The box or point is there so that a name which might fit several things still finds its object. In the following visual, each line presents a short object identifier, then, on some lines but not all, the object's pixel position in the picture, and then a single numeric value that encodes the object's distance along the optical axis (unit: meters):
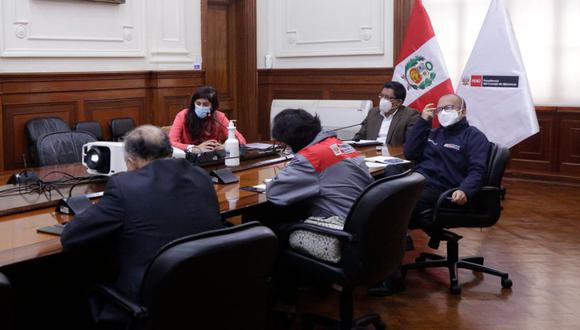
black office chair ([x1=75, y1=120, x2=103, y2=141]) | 6.46
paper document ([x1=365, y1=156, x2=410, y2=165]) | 4.25
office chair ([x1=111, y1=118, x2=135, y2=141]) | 6.90
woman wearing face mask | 4.84
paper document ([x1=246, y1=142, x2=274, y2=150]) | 4.62
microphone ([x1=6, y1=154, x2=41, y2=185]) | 3.42
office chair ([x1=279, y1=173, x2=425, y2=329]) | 2.79
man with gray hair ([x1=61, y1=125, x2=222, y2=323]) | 2.22
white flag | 6.09
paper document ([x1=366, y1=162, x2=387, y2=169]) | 4.07
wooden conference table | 2.29
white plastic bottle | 4.03
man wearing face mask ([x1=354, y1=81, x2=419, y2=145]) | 5.32
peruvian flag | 6.72
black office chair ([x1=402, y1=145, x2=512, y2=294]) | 4.04
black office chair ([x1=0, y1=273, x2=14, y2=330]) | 1.62
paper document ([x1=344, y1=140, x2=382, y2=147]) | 5.09
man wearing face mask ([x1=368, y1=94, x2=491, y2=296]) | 4.02
